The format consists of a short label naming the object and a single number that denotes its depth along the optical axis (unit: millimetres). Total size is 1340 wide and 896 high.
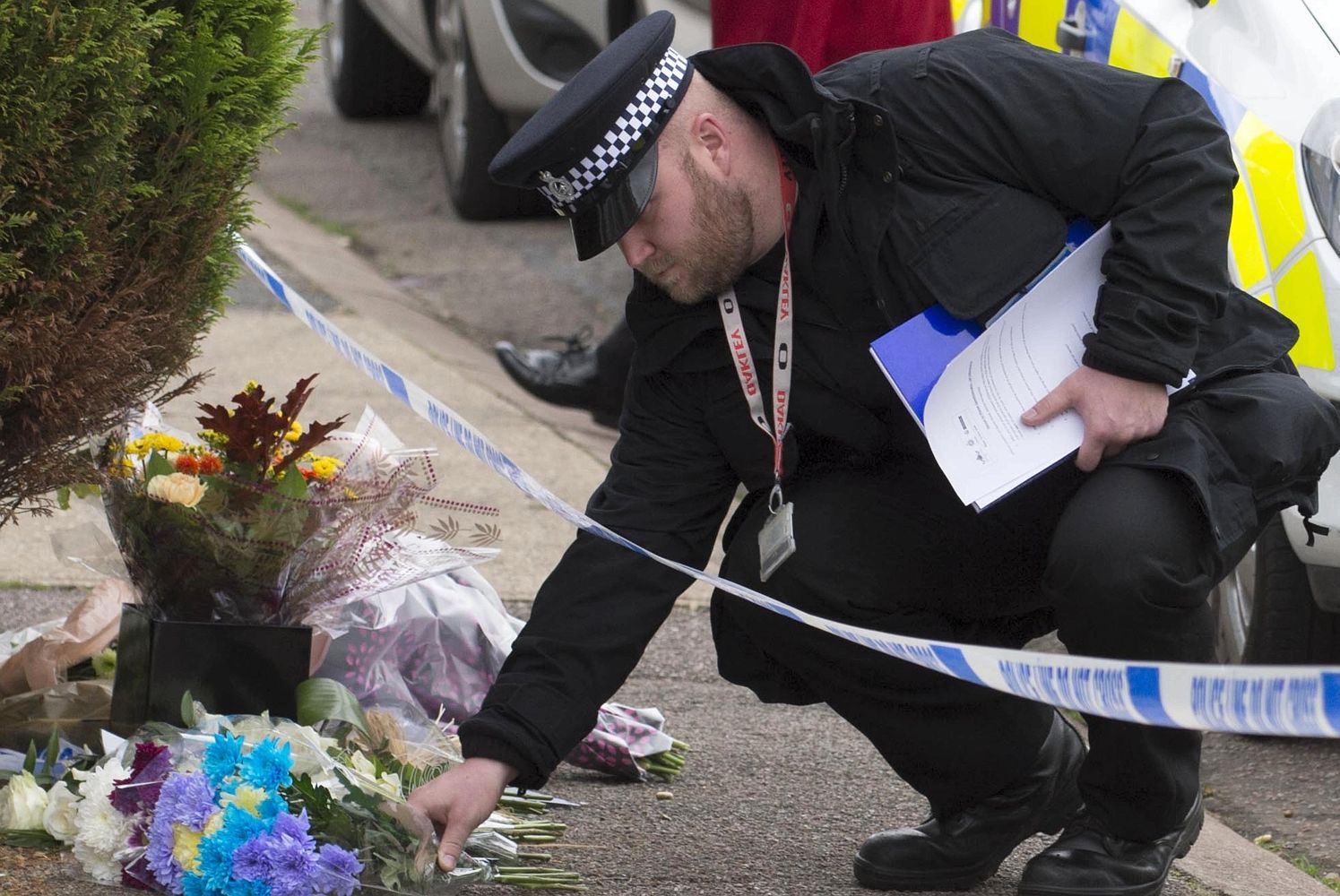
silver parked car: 13461
